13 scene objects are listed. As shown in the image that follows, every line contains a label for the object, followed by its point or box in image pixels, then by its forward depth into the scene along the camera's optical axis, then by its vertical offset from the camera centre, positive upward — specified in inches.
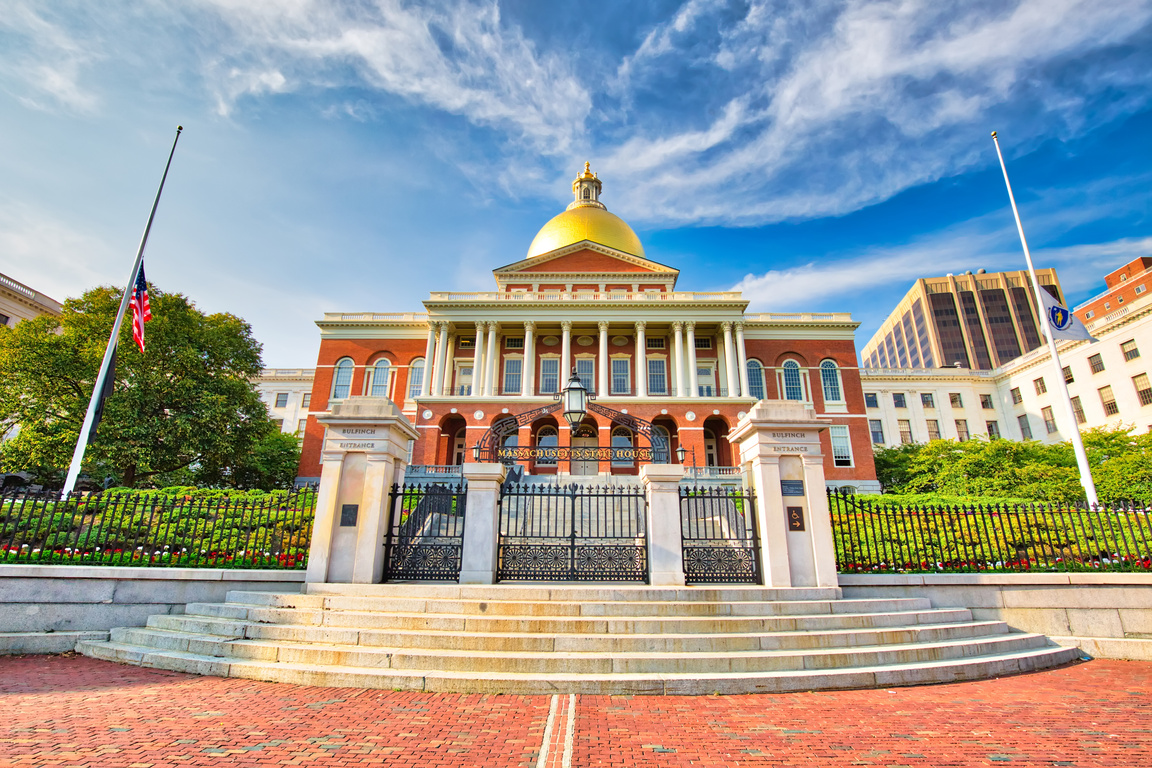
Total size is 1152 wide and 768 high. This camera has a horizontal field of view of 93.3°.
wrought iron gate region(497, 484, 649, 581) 350.0 -5.2
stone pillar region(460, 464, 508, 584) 339.9 +16.0
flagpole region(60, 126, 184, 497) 526.9 +182.8
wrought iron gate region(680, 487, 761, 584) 350.0 -3.8
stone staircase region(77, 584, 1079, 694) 236.5 -41.9
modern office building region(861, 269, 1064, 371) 3705.7 +1587.2
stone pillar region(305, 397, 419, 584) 333.1 +36.8
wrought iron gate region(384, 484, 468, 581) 347.3 +0.5
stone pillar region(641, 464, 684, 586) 340.8 +18.4
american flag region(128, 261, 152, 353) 619.2 +267.9
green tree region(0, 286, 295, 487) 903.7 +266.2
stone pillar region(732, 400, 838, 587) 332.8 +34.8
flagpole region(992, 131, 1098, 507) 580.1 +181.0
